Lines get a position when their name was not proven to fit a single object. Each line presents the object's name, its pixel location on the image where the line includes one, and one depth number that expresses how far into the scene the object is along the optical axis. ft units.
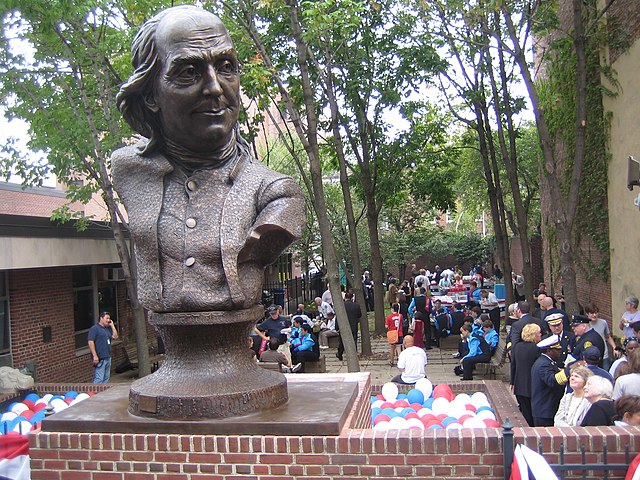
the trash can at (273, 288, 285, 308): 87.71
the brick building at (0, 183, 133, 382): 43.70
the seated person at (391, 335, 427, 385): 34.53
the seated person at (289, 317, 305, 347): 47.88
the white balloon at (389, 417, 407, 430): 21.24
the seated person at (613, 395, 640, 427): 15.96
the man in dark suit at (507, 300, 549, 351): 31.91
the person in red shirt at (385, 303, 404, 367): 49.85
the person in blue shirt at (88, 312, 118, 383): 42.53
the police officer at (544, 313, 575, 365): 30.01
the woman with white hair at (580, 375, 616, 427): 17.98
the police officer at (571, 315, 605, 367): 28.60
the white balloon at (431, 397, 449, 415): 25.66
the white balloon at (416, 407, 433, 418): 24.62
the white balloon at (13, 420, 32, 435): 24.66
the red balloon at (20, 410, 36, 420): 29.92
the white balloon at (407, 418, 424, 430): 21.80
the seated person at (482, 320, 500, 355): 44.86
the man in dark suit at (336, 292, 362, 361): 54.42
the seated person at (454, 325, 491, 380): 41.91
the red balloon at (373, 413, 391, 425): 22.84
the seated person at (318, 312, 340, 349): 62.39
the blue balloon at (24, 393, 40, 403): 34.13
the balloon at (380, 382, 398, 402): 28.44
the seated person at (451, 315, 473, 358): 46.68
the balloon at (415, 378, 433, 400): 29.64
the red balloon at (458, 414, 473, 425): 22.38
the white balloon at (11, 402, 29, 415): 30.96
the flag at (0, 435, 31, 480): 16.49
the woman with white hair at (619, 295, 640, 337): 34.99
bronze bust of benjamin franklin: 15.25
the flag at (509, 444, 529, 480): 13.37
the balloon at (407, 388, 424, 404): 28.32
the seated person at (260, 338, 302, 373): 40.01
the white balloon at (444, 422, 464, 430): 21.08
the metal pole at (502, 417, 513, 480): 14.17
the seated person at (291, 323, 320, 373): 46.21
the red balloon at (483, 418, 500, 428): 21.53
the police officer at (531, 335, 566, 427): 24.08
